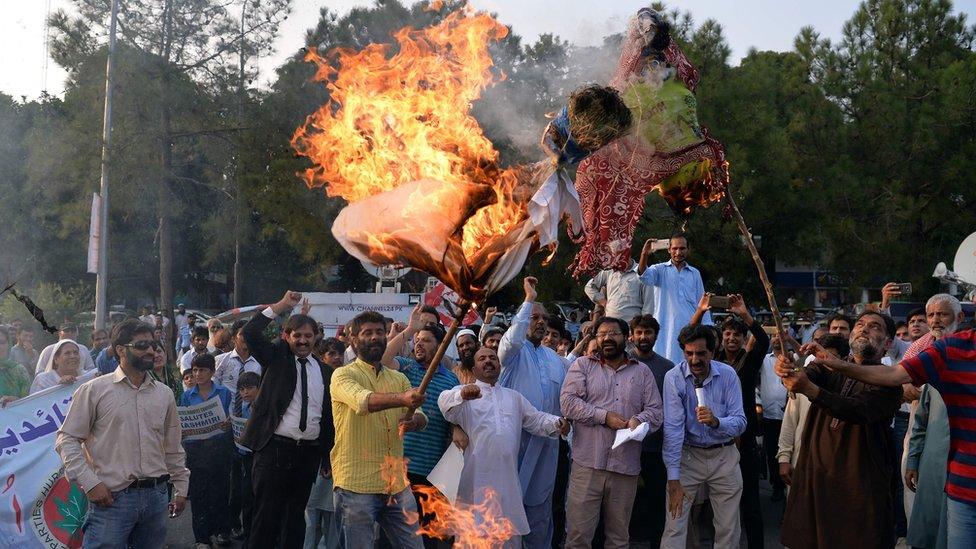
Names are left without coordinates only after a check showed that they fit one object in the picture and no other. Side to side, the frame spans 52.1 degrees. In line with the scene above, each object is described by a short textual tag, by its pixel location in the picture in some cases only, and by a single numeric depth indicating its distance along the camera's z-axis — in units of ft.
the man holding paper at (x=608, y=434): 24.50
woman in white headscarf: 27.20
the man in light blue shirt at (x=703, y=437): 24.50
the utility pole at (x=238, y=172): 75.10
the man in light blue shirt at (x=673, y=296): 30.25
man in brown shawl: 21.21
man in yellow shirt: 21.16
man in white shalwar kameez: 23.15
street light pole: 69.41
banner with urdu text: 24.77
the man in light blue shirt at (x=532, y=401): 25.49
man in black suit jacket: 23.61
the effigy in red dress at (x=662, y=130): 20.97
